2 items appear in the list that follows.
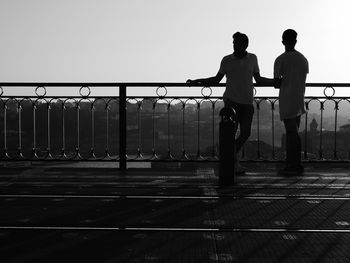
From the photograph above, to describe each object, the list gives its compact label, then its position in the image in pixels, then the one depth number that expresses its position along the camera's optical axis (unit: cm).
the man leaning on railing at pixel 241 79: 830
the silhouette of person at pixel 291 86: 834
